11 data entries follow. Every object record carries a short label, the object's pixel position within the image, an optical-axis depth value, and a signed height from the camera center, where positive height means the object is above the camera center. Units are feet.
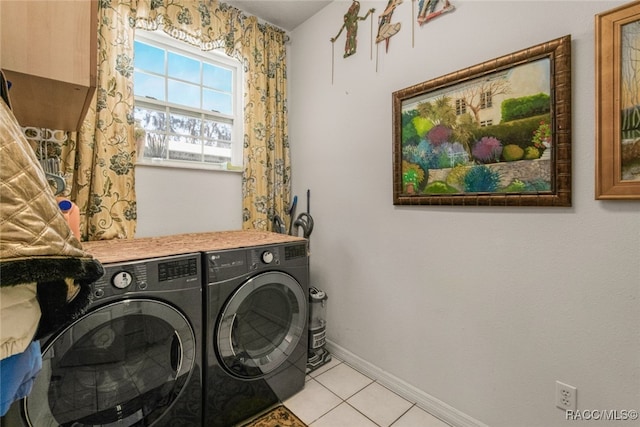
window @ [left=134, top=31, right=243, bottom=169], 6.83 +2.85
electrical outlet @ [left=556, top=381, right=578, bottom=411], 4.04 -2.62
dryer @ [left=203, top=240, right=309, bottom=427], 4.91 -2.19
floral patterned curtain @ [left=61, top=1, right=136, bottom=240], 5.64 +1.34
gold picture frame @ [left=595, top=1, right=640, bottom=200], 3.51 +1.35
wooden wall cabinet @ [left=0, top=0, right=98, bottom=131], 2.92 +1.78
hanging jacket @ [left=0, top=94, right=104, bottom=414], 1.77 -0.30
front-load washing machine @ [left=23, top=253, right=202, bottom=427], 3.62 -2.00
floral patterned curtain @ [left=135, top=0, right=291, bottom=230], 6.87 +3.70
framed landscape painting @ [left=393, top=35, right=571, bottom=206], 4.06 +1.30
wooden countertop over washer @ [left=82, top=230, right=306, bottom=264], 4.47 -0.58
